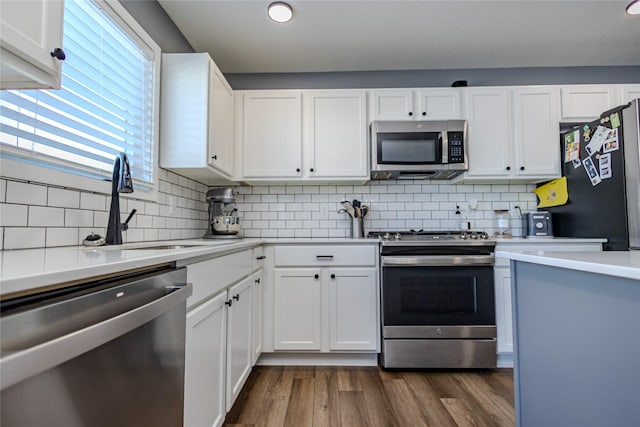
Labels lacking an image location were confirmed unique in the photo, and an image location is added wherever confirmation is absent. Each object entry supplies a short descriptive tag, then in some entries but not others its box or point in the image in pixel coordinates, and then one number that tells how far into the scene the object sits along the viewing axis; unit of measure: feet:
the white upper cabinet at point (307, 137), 8.39
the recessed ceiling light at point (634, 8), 6.53
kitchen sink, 4.74
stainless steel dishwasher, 1.53
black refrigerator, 6.62
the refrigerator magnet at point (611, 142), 6.89
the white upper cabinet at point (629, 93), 8.23
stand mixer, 7.65
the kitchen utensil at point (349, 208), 8.72
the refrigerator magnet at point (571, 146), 7.84
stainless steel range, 7.00
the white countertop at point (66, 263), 1.63
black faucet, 4.39
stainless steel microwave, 8.05
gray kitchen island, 2.47
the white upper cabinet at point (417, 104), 8.38
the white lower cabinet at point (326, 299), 7.26
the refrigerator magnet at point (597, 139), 7.14
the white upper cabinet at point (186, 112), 6.43
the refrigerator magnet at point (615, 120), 6.84
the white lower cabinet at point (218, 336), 3.64
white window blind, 3.58
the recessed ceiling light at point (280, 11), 6.46
